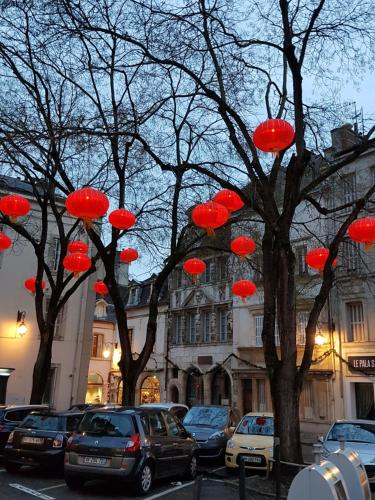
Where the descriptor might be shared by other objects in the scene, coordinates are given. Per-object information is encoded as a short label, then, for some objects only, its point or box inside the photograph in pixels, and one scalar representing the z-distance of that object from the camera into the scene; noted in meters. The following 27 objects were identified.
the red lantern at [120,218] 10.67
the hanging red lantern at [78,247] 14.24
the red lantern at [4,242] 12.66
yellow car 11.73
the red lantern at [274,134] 7.77
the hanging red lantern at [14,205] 10.80
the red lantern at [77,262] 12.66
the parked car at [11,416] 11.58
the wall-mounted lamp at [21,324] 21.30
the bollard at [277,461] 7.90
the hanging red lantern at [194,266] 13.15
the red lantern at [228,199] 10.49
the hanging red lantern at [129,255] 13.99
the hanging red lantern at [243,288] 13.34
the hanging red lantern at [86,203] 8.62
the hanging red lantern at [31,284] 18.11
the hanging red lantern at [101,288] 17.09
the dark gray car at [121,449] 8.61
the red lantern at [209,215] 9.57
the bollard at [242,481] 6.63
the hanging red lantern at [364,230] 9.56
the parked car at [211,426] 13.38
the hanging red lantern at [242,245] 11.45
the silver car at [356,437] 11.18
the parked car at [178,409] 16.37
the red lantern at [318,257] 11.93
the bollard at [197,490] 5.19
